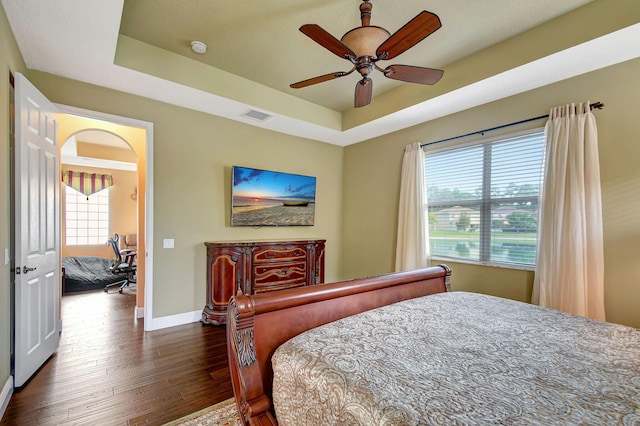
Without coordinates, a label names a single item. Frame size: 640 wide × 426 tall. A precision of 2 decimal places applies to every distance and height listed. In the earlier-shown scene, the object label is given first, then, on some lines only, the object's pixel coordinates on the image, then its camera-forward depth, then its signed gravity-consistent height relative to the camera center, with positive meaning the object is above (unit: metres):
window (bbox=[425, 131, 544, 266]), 3.15 +0.15
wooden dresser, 3.60 -0.79
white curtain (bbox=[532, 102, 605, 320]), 2.62 -0.08
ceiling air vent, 3.86 +1.30
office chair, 5.41 -1.14
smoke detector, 2.88 +1.66
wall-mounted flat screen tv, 4.07 +0.18
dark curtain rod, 2.69 +0.99
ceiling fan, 1.85 +1.16
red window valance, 6.54 +0.64
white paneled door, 2.18 -0.20
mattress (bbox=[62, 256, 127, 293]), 5.20 -1.24
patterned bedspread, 0.92 -0.64
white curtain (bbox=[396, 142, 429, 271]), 3.98 -0.07
